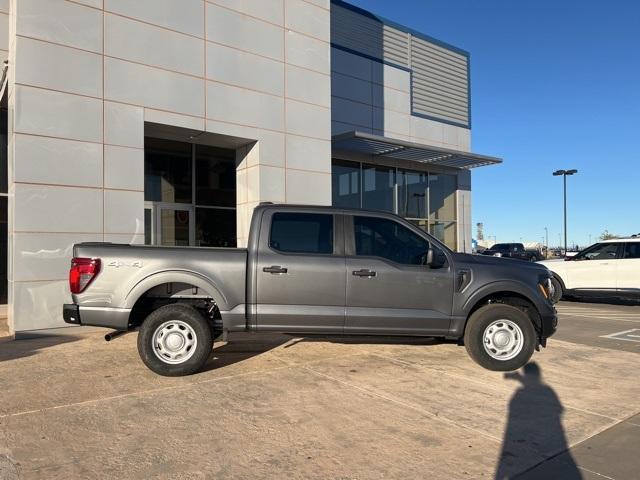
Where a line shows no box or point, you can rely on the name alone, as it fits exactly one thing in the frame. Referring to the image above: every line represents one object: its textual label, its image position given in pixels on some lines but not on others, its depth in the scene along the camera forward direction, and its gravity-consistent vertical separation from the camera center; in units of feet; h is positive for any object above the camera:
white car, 42.80 -1.77
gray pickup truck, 18.75 -1.54
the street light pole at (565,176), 109.09 +16.37
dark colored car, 106.11 -0.41
